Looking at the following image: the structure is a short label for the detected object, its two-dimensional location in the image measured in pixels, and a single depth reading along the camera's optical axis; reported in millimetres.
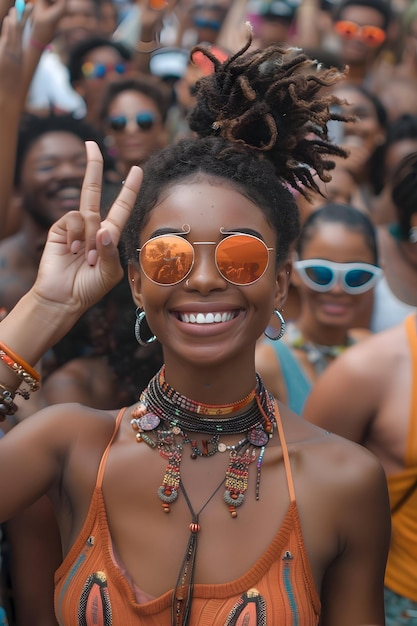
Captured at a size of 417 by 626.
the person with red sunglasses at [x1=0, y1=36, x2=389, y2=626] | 2172
